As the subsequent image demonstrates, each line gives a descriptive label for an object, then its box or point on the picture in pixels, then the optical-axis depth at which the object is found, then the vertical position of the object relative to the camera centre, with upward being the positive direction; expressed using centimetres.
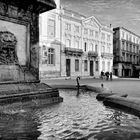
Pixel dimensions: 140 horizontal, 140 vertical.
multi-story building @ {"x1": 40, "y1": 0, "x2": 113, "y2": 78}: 3056 +519
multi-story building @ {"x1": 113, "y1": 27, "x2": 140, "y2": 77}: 5380 +553
